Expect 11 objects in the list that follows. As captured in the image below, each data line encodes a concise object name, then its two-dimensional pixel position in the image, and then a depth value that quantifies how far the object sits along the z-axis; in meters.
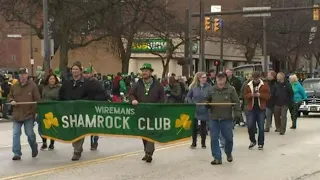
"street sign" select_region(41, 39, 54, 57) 26.88
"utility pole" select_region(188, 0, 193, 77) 31.12
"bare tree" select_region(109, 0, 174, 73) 30.12
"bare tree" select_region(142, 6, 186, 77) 31.49
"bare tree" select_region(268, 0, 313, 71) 51.44
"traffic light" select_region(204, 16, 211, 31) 33.25
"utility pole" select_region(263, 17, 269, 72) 40.38
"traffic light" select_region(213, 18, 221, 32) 34.50
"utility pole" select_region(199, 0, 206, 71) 30.75
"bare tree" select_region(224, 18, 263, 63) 52.31
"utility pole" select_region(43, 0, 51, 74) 25.10
